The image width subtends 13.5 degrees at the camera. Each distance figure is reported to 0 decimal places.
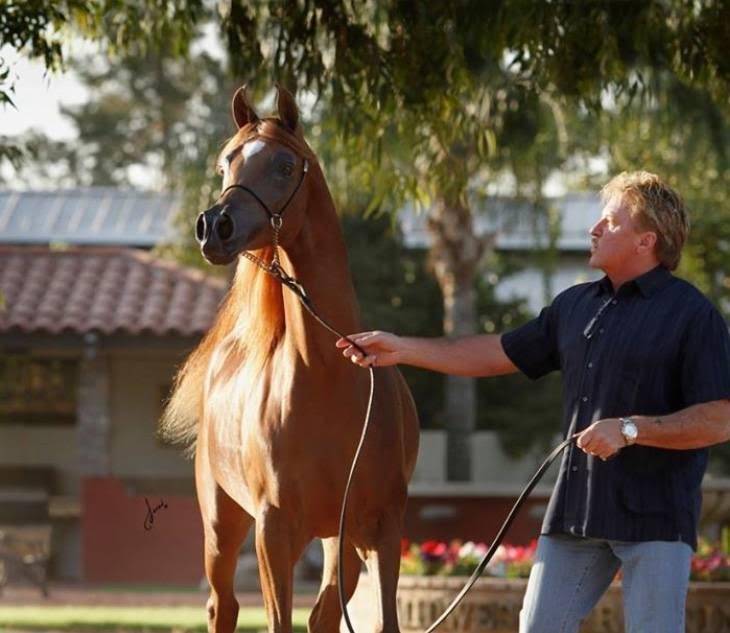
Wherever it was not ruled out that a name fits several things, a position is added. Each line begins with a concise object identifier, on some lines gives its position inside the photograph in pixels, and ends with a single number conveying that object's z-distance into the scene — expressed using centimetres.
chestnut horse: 1033
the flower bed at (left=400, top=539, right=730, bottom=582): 1709
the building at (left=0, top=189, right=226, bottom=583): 3686
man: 859
